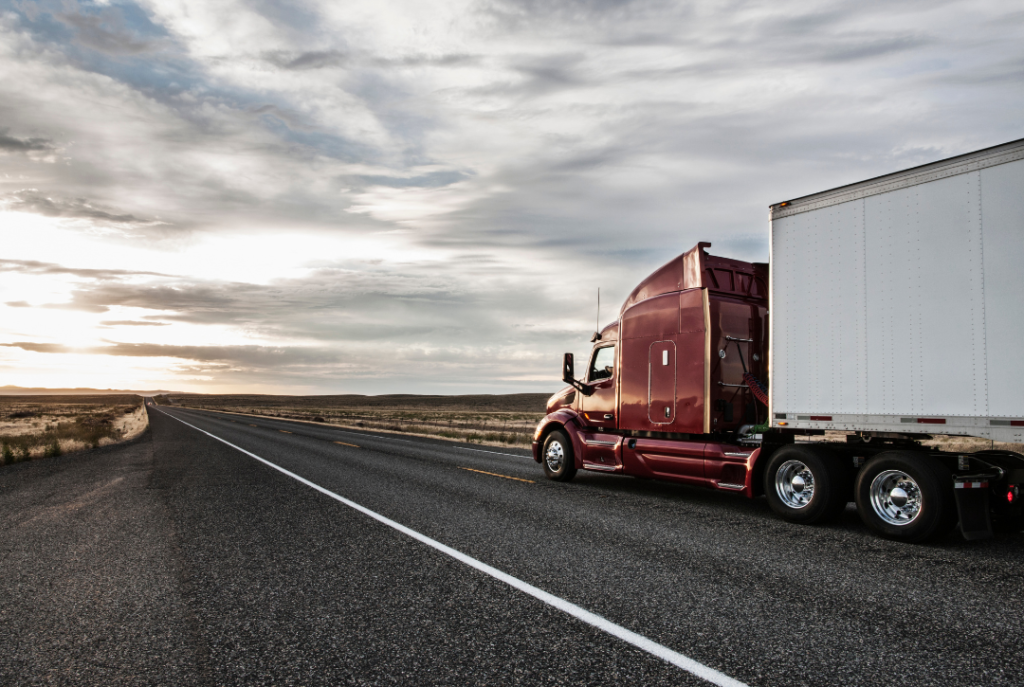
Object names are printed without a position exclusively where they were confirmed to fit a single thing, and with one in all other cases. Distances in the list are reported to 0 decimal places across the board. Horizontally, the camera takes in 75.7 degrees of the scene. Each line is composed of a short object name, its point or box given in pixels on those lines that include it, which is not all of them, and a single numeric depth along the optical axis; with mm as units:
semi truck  6266
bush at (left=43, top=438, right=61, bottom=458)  17906
